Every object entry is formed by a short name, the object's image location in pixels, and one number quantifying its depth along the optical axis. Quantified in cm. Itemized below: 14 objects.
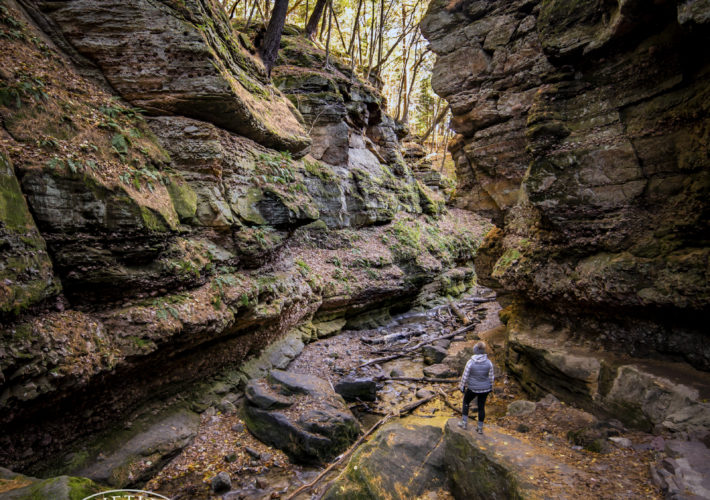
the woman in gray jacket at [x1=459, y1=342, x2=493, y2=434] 636
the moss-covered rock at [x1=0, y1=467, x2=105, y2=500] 332
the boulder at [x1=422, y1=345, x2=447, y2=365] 1145
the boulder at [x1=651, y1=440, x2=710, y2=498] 382
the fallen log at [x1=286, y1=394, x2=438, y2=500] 586
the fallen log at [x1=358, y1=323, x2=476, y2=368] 1166
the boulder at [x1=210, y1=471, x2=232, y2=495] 580
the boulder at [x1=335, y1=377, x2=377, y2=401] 908
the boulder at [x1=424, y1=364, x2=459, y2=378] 1038
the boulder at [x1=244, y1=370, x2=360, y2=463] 671
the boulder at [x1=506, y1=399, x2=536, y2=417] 730
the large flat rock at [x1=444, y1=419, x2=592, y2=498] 444
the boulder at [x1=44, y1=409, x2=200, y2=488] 539
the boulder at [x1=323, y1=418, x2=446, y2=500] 521
